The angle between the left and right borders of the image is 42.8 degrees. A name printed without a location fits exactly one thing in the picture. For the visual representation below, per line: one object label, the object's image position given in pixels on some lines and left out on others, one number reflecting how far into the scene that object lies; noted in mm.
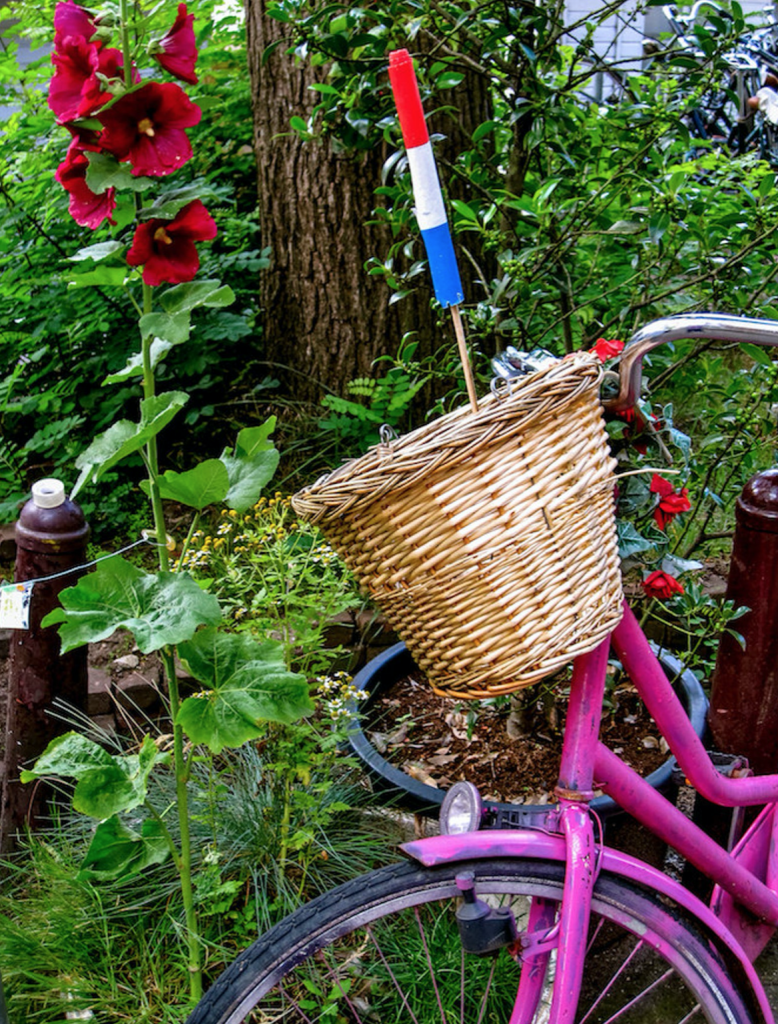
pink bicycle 1408
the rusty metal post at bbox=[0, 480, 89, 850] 2279
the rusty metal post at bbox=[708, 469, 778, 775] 2035
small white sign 2123
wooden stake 1224
